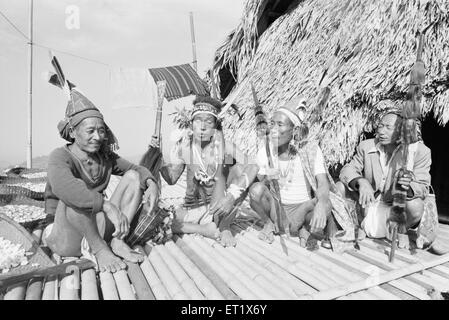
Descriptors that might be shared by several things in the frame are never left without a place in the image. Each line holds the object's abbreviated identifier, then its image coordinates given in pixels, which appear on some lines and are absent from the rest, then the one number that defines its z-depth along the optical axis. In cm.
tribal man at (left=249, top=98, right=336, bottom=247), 282
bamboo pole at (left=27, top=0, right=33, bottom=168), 722
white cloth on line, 351
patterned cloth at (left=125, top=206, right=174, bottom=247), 270
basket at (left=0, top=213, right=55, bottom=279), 230
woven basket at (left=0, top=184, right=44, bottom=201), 393
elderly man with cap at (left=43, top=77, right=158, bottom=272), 224
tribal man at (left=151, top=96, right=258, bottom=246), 304
